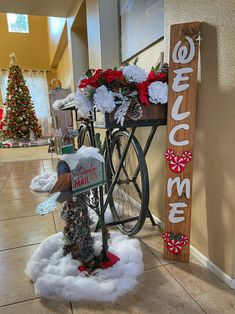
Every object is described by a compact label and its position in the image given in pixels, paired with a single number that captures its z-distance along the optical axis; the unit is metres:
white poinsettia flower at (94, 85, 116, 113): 1.14
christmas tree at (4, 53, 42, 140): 6.75
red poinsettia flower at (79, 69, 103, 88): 1.17
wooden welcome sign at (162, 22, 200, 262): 1.19
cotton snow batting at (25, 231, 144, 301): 1.14
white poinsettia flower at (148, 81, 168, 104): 1.24
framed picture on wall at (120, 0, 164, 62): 1.66
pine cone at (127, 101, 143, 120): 1.22
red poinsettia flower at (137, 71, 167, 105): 1.22
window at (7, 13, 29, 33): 7.88
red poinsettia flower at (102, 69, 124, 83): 1.16
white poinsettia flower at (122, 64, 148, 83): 1.18
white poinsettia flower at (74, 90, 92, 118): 1.27
